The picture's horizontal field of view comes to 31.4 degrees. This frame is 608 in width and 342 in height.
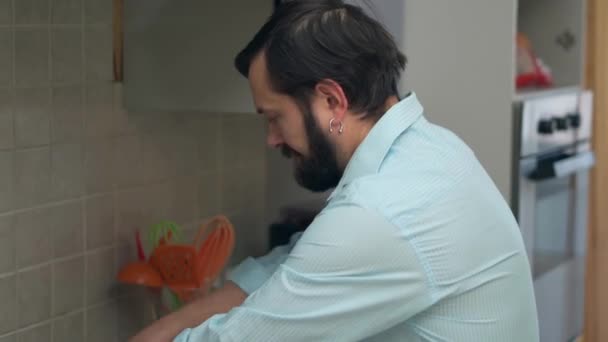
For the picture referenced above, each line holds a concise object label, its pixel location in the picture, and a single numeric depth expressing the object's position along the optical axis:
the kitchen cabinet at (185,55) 1.77
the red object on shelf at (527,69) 2.39
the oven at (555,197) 2.07
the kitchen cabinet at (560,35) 2.51
